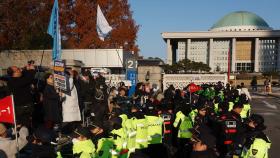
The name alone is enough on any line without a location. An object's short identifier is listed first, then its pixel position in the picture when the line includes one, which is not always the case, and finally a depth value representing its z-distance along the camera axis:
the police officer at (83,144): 6.10
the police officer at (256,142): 5.79
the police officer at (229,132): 8.59
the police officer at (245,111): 10.68
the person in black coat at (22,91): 9.03
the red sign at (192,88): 16.84
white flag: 17.28
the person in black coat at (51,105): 9.40
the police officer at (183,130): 9.07
